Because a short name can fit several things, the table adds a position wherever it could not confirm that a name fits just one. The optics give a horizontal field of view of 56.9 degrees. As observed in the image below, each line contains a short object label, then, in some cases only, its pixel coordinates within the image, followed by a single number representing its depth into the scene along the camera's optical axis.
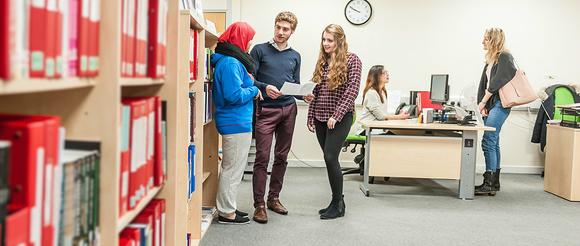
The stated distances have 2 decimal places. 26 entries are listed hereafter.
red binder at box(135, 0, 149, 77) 1.26
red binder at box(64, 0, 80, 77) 0.92
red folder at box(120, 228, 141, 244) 1.35
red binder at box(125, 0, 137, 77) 1.19
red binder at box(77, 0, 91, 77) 0.96
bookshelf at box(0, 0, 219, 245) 1.02
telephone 5.14
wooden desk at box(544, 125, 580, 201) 4.29
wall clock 5.76
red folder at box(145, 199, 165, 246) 1.57
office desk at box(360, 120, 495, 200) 4.26
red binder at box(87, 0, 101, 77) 1.01
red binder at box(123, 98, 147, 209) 1.27
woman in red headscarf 2.96
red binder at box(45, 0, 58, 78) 0.83
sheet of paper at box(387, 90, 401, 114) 5.58
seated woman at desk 4.75
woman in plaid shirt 3.33
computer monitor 4.55
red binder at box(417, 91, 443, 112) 5.19
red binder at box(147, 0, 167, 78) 1.37
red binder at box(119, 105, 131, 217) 1.20
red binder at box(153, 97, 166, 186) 1.50
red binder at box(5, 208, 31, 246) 0.77
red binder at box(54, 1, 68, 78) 0.87
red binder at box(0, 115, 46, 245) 0.80
